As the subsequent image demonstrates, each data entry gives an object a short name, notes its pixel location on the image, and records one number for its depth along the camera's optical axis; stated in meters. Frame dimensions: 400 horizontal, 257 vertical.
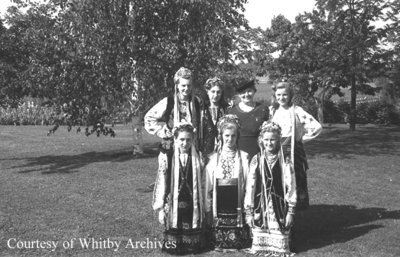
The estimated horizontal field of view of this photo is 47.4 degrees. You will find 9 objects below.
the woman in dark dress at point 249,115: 5.90
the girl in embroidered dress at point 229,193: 5.33
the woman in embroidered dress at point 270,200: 5.26
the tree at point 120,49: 10.85
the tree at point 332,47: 16.95
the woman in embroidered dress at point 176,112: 5.61
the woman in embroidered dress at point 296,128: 5.81
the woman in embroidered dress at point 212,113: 5.95
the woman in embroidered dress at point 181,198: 5.32
